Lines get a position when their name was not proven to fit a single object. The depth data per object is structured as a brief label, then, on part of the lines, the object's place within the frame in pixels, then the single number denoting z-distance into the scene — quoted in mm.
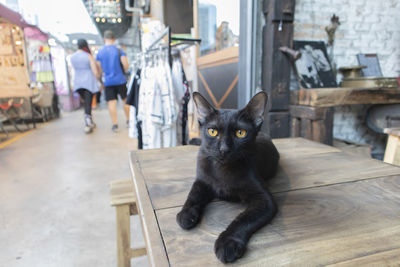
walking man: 3988
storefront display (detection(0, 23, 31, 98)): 5203
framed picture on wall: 2393
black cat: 667
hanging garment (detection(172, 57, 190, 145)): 2414
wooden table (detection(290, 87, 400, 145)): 2061
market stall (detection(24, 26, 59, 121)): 5953
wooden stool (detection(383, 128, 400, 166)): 1500
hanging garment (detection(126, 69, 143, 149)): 2480
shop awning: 4869
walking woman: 4297
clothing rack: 2207
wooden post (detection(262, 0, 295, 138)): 2221
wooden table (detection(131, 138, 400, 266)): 522
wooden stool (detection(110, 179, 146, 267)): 1251
